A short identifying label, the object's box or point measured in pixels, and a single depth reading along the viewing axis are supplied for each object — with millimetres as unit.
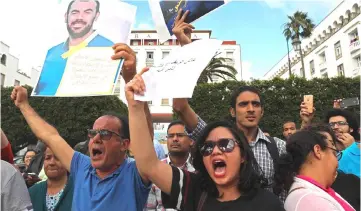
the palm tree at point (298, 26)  33684
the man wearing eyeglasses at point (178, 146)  3507
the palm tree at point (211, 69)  23561
